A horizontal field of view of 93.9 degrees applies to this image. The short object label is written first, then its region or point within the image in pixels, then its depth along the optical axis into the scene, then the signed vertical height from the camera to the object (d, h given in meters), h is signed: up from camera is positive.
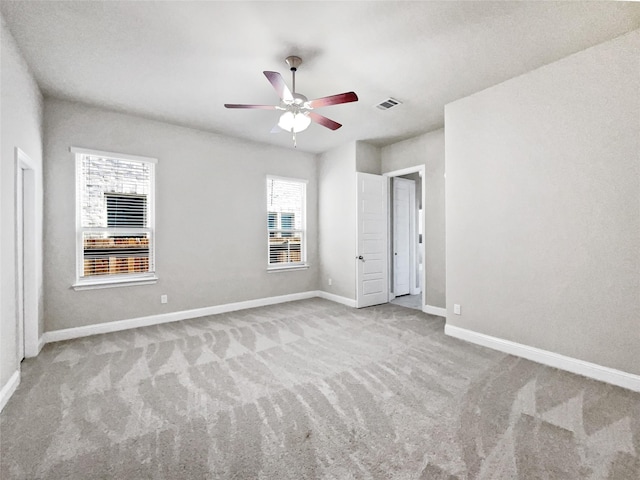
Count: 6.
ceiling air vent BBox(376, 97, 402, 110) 3.70 +1.75
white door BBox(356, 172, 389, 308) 5.30 +0.01
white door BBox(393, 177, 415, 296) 6.09 +0.12
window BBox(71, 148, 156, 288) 3.90 +0.33
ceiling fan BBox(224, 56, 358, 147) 2.51 +1.23
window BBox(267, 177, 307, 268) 5.64 +0.39
